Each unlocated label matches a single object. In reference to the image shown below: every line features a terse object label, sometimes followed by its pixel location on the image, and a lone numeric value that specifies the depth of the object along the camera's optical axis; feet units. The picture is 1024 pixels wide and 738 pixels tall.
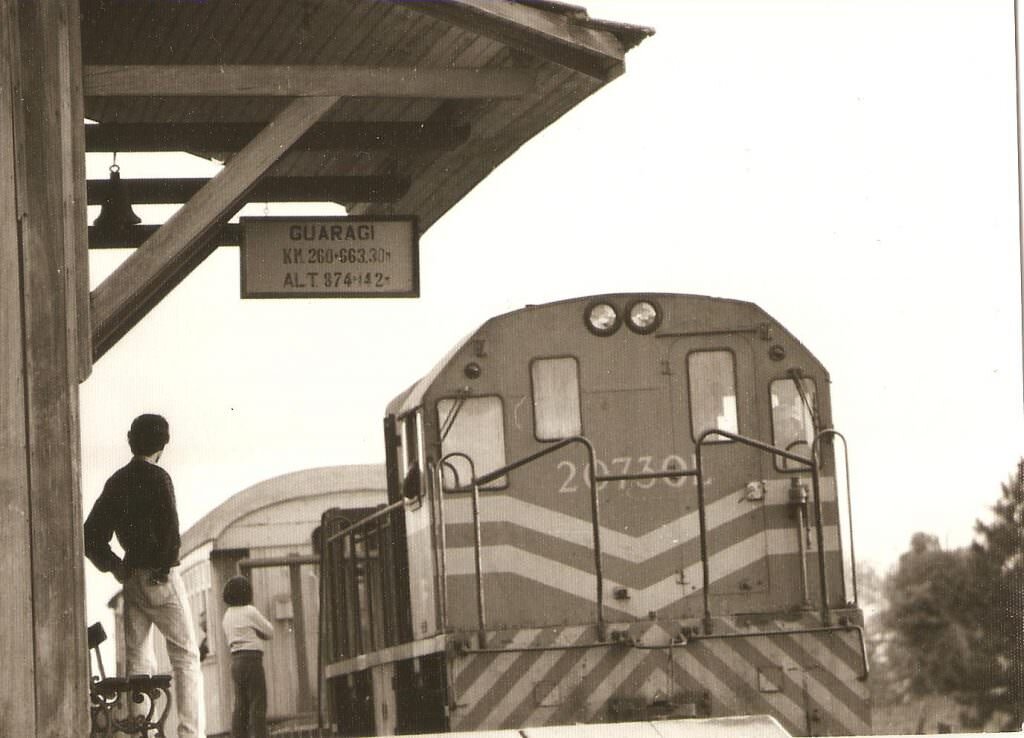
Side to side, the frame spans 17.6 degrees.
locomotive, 64.08
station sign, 57.59
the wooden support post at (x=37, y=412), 38.08
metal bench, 45.41
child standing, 74.43
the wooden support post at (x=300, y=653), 94.64
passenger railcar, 93.35
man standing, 48.53
